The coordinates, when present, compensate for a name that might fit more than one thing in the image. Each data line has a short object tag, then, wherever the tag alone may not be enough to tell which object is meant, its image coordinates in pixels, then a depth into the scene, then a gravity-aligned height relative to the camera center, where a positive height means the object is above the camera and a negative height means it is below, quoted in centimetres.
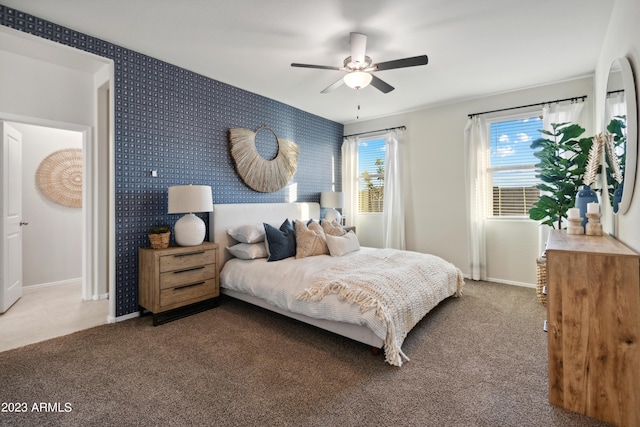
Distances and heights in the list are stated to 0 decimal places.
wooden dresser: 148 -62
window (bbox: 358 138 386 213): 536 +76
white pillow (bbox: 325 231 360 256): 345 -34
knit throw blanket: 214 -60
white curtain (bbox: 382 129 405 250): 495 +33
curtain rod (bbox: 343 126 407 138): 495 +152
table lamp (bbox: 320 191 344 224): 502 +24
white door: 304 +2
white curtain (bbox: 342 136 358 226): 557 +73
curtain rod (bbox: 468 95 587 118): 362 +143
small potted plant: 290 -19
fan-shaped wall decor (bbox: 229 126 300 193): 392 +78
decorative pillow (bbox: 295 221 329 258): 340 -30
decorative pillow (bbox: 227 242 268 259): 334 -38
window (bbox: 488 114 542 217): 400 +66
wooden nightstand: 280 -62
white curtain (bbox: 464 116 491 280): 426 +35
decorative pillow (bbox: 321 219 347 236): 381 -17
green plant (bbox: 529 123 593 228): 295 +42
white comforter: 219 -65
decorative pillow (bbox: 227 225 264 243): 342 -19
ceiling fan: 250 +132
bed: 217 -62
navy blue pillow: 331 -29
